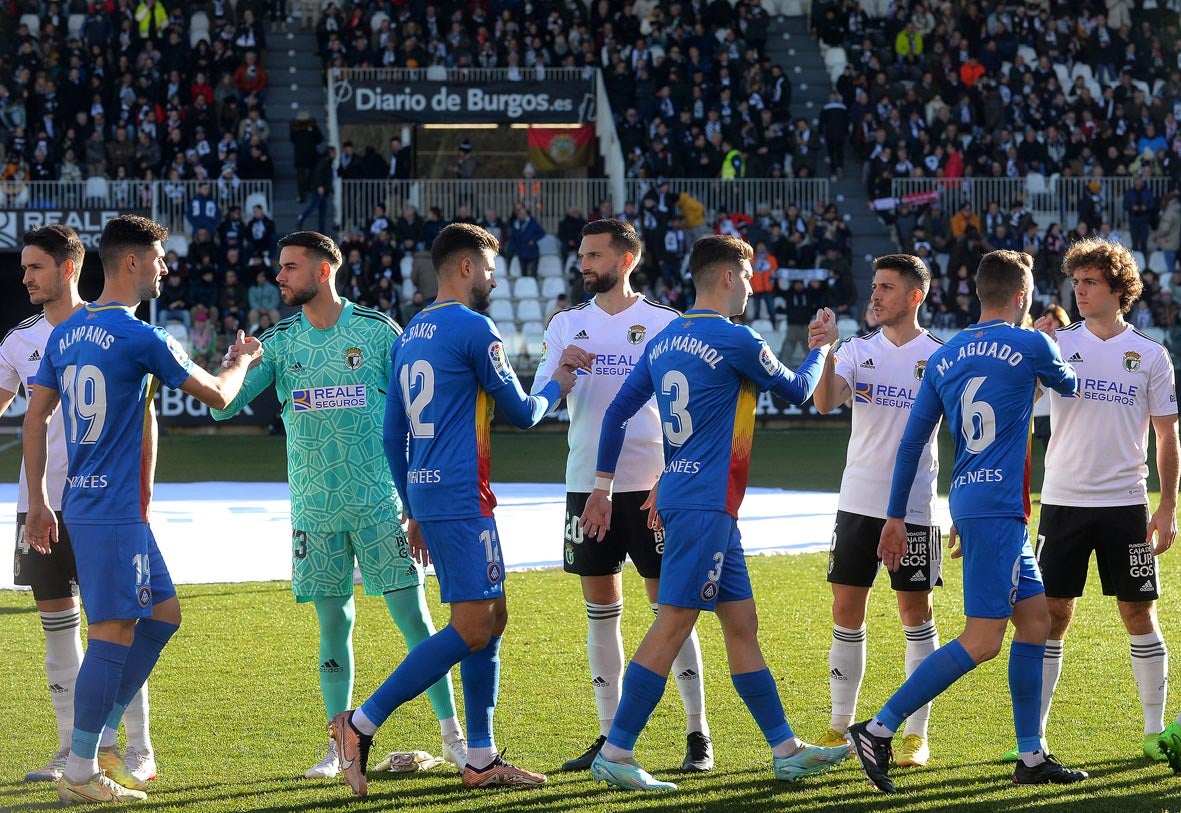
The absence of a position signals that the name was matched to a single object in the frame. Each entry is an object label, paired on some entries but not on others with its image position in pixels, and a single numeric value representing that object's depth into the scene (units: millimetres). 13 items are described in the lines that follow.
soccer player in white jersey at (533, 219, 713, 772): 12477
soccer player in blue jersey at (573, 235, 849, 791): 11148
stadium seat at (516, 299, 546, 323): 49437
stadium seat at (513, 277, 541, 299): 50500
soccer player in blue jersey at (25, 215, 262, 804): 10859
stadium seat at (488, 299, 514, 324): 49406
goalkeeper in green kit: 12109
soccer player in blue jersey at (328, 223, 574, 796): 11109
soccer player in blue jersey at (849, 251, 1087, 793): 10930
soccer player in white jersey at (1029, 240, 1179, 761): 12367
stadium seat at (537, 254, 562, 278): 51875
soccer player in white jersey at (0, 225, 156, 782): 12148
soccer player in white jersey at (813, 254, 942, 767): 12359
